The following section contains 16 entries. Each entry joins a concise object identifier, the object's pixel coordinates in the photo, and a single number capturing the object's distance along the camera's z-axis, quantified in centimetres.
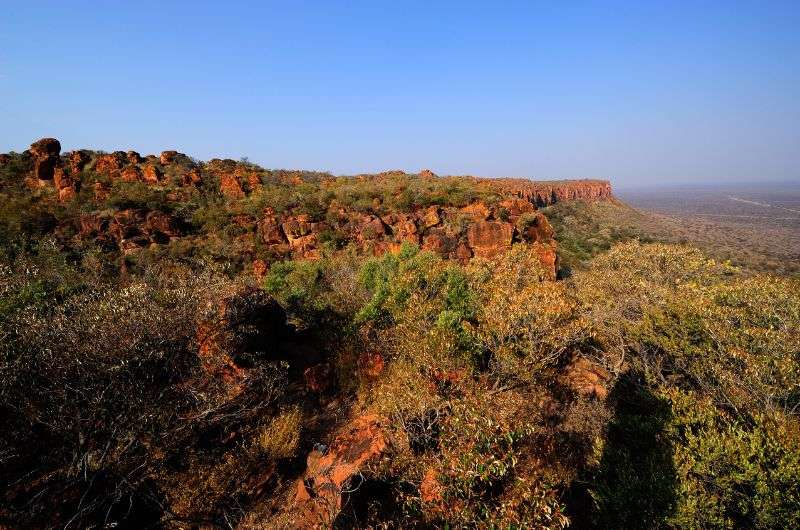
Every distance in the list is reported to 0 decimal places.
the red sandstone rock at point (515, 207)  3331
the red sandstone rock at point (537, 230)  3048
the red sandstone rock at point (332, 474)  726
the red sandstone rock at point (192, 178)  3859
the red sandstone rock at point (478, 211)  3259
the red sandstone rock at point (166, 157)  4362
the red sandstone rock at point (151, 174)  3836
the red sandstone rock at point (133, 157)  4131
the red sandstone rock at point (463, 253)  2900
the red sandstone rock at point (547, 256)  2592
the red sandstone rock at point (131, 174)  3766
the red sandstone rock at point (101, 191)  3372
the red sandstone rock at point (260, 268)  2837
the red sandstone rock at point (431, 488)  667
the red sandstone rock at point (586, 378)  1265
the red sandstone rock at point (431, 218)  3281
